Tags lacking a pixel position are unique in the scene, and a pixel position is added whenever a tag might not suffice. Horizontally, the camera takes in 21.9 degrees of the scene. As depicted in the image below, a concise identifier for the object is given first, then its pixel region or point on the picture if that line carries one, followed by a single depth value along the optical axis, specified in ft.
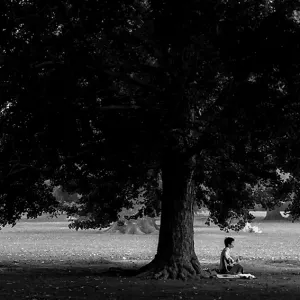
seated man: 64.39
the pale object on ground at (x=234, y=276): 64.02
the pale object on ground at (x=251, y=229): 180.86
